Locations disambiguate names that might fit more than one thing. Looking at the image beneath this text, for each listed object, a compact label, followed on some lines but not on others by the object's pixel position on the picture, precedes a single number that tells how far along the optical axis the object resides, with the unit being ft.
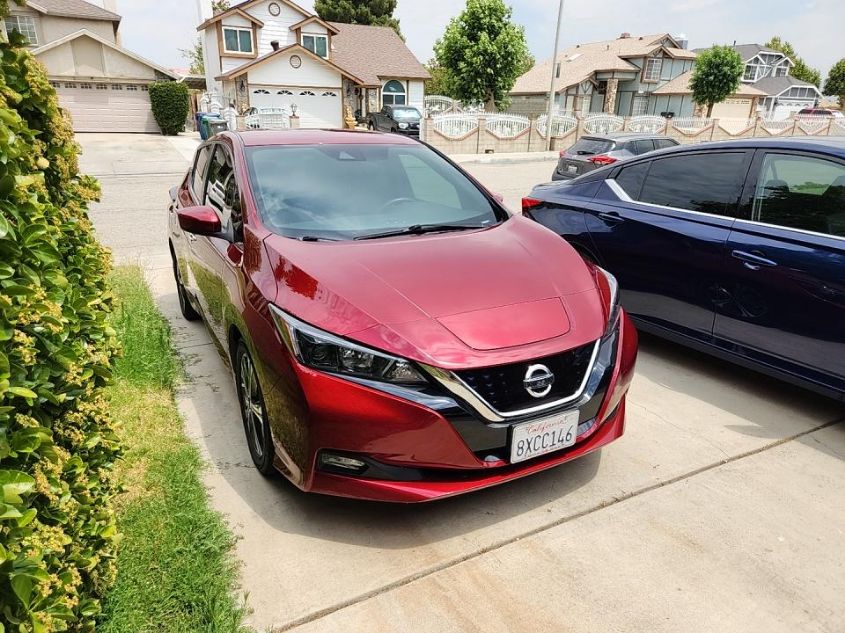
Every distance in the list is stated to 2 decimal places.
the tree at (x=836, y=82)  251.60
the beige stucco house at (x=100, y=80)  95.09
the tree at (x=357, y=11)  157.07
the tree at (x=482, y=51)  102.53
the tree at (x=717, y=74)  124.06
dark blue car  11.14
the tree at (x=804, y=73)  277.44
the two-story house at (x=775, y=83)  215.10
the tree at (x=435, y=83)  189.76
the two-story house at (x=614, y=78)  170.60
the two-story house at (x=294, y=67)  102.42
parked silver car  41.98
